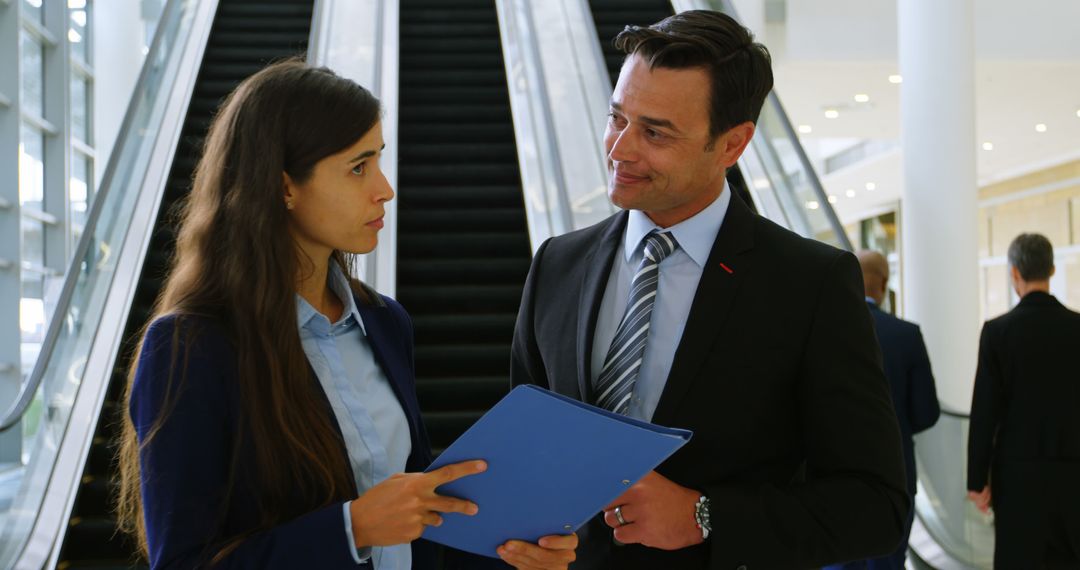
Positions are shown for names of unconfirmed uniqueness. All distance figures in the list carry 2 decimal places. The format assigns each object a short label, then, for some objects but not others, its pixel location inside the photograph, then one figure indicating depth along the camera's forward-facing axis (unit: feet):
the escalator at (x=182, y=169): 16.34
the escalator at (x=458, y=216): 20.26
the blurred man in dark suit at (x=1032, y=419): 16.85
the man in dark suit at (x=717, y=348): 5.85
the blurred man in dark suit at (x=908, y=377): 17.38
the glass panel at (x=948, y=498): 20.83
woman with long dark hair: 5.59
